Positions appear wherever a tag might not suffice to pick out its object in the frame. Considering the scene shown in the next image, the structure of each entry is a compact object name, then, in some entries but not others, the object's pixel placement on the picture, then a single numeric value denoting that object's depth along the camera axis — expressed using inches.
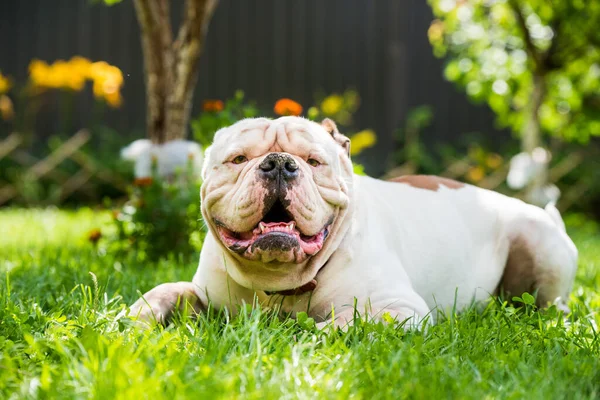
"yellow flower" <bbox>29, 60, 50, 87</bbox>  259.0
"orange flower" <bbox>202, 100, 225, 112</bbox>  165.5
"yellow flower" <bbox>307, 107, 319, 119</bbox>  150.4
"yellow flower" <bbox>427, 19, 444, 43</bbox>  285.7
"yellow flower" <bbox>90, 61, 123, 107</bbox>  219.0
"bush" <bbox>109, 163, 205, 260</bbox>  168.1
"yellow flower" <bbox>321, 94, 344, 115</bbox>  225.8
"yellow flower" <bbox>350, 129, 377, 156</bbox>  208.0
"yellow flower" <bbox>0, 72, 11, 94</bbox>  267.2
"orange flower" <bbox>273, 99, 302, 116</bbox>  148.3
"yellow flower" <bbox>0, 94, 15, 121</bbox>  287.6
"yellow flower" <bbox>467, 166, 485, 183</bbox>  330.0
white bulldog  92.7
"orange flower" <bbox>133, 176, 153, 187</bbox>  167.3
